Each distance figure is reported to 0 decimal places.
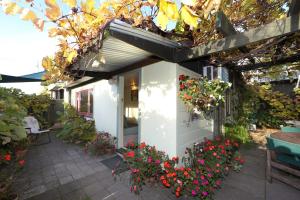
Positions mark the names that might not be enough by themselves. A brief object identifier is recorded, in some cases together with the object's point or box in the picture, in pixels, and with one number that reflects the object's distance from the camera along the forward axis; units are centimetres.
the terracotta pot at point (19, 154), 329
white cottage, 269
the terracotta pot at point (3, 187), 206
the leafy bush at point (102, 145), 462
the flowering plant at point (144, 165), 290
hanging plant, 289
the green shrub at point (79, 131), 589
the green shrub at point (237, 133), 504
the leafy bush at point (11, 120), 156
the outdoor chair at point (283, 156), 266
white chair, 596
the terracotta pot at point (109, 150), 467
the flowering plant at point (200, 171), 255
